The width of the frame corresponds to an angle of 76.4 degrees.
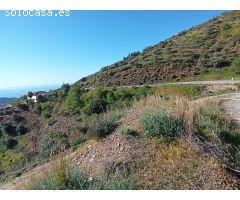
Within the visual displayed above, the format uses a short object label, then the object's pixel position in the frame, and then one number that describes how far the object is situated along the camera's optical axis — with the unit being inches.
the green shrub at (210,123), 89.8
